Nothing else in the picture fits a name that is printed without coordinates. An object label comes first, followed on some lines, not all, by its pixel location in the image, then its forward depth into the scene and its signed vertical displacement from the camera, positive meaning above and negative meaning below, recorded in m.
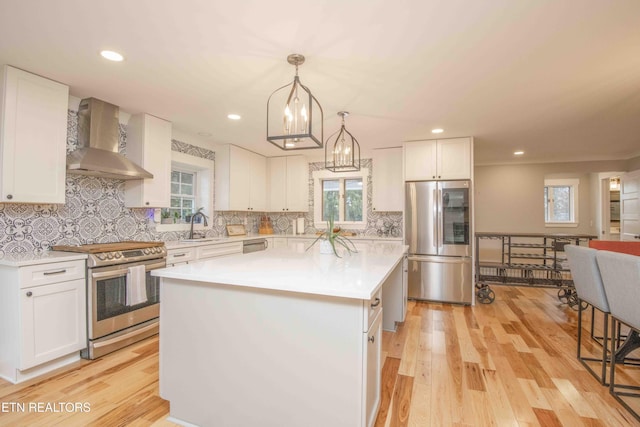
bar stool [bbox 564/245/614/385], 2.25 -0.53
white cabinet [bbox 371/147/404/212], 4.93 +0.56
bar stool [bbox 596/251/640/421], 1.89 -0.49
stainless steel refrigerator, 4.30 -0.33
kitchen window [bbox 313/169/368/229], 5.53 +0.32
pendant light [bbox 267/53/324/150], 1.88 +1.07
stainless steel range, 2.61 -0.70
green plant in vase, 2.57 -0.18
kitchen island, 1.48 -0.67
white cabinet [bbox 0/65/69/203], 2.31 +0.61
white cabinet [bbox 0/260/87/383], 2.23 -0.76
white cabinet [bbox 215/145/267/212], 4.72 +0.56
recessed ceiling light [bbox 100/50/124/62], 2.11 +1.09
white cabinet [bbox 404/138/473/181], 4.30 +0.79
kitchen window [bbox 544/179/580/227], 6.77 +0.30
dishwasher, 4.67 -0.46
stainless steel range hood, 2.77 +0.66
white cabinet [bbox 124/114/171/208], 3.36 +0.62
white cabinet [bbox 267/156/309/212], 5.58 +0.56
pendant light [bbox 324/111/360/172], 3.10 +0.59
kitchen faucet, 4.25 -0.02
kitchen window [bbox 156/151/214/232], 4.16 +0.37
